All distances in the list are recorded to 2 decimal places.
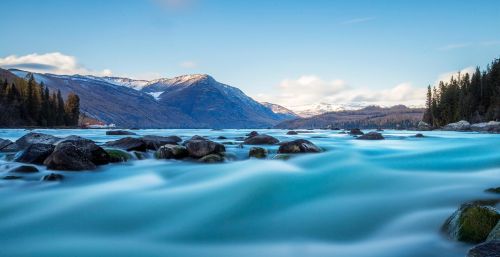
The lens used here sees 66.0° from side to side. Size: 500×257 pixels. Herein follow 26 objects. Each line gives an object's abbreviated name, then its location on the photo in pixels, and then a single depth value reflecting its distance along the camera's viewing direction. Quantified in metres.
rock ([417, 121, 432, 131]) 101.18
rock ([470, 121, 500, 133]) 58.46
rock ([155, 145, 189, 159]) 17.94
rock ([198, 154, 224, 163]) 17.00
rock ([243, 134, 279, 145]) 26.58
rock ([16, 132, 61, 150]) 20.83
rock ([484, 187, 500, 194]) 10.17
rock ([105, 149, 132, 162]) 16.89
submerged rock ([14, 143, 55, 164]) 15.53
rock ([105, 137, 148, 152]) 19.59
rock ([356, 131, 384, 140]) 35.83
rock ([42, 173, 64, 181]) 12.66
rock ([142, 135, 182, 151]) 20.55
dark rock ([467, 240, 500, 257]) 4.51
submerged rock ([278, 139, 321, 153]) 19.67
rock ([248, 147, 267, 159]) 18.66
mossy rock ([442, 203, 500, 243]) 6.37
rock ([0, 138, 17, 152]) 21.11
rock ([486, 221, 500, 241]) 5.52
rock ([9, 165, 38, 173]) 13.75
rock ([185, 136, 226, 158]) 17.88
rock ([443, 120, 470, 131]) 74.41
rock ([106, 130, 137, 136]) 45.03
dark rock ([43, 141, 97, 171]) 14.38
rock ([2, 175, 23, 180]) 12.78
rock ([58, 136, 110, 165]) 15.68
